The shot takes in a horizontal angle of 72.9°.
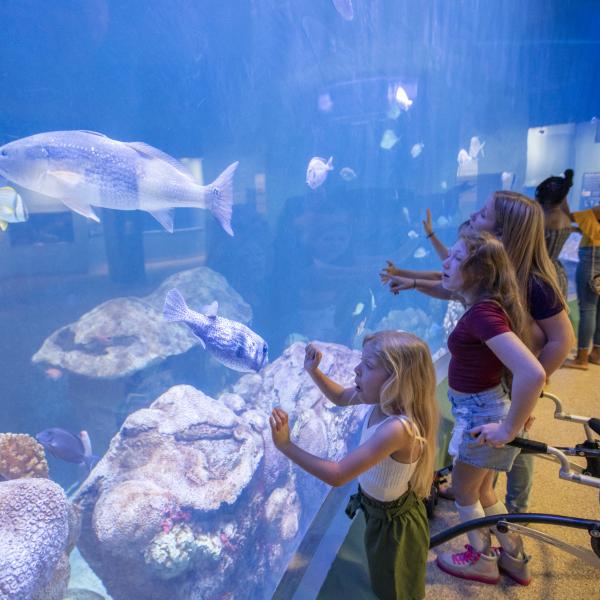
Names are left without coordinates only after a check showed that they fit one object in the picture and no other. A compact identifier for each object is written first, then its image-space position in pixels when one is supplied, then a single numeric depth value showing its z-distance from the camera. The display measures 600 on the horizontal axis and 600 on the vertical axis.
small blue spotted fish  2.17
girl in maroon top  1.52
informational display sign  9.43
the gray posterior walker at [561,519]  1.64
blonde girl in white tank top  1.32
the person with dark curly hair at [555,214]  3.21
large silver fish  1.65
